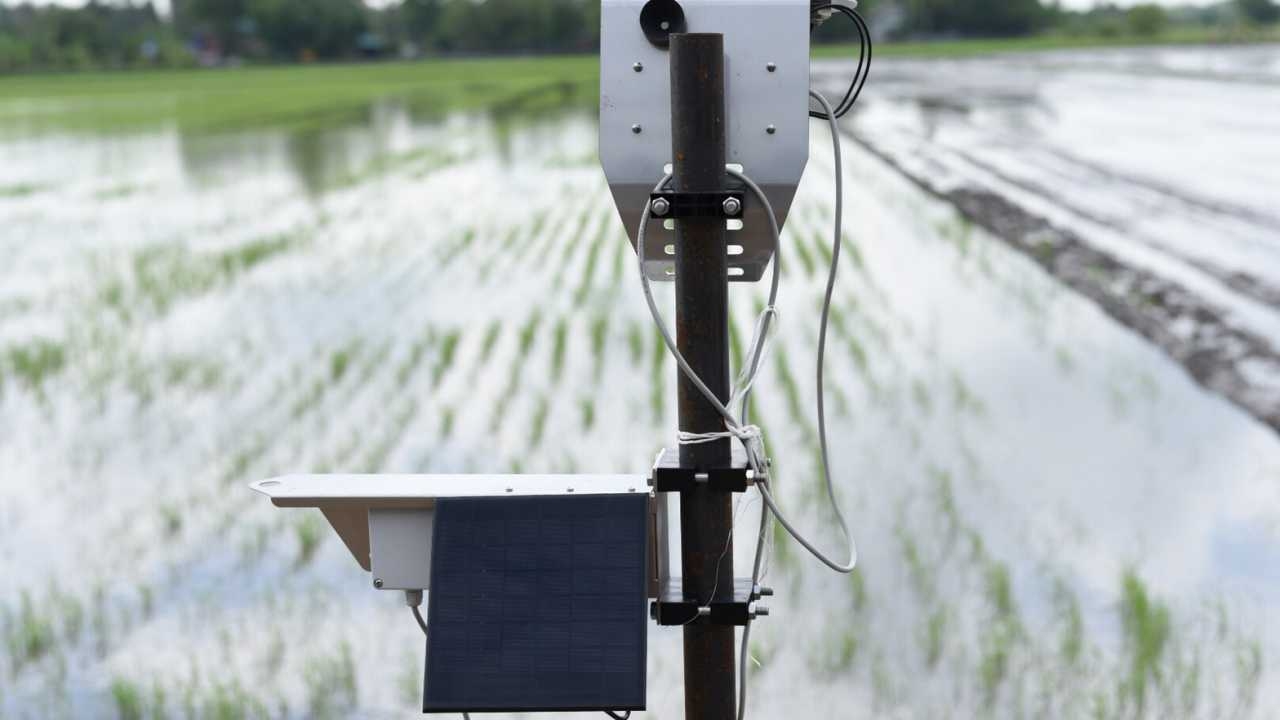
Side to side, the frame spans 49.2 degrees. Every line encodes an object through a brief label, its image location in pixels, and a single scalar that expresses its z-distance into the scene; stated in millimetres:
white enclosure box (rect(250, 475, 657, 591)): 1942
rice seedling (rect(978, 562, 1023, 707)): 3445
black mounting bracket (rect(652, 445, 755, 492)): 1945
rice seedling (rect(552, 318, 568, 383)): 6695
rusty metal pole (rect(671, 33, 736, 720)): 1759
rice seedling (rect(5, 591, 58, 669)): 3715
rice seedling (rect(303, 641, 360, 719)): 3410
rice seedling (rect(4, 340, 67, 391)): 6949
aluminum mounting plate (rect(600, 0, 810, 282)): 1789
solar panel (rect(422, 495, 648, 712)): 1871
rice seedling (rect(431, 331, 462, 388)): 6723
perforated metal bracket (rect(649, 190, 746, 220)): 1809
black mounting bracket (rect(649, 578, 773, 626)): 1986
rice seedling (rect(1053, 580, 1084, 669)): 3545
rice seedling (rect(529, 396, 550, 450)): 5594
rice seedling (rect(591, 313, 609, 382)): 6715
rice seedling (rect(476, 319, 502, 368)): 7066
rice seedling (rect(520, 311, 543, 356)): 7254
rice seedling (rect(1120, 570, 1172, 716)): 3355
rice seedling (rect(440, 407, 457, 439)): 5746
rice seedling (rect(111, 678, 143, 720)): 3379
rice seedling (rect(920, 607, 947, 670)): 3596
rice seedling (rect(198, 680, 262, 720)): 3365
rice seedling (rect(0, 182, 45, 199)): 15086
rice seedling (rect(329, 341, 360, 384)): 6789
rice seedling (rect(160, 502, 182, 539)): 4703
